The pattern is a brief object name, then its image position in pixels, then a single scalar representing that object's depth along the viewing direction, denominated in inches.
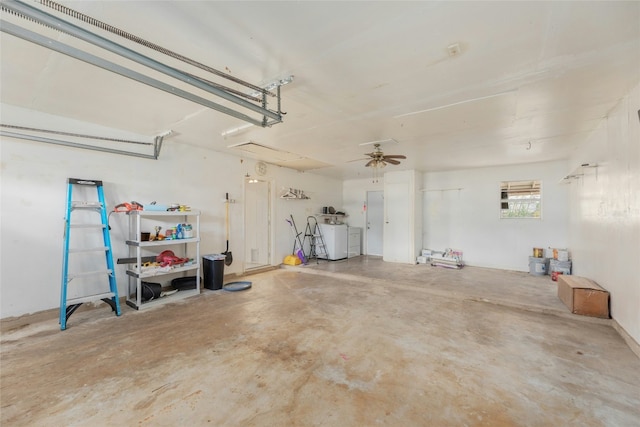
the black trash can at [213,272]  174.7
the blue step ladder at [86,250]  118.6
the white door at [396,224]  264.1
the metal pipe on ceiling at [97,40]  49.3
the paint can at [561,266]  194.1
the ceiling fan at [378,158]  170.9
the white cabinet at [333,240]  278.1
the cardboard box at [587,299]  121.6
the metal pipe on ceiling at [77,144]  115.8
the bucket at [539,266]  212.2
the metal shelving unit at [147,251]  139.2
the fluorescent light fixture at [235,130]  141.0
